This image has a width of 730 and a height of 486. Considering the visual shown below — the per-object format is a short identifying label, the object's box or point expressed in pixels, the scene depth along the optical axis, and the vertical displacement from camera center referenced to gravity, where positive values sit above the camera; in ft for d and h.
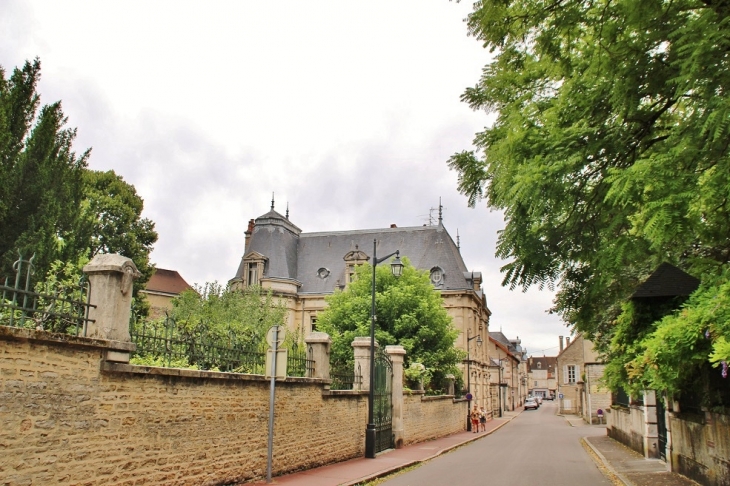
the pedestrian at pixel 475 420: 110.01 -8.89
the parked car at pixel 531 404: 259.60 -13.75
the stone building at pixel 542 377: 478.18 -3.32
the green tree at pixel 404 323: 100.94 +7.97
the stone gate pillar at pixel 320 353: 47.80 +1.17
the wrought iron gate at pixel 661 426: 49.63 -4.31
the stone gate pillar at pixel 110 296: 25.94 +2.94
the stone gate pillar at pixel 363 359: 58.18 +0.95
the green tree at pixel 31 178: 68.33 +22.61
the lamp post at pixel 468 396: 114.77 -4.72
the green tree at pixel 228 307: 97.45 +10.35
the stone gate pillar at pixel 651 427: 54.39 -4.70
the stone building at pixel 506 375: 202.18 -1.01
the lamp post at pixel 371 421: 55.21 -4.84
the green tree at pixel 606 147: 20.65 +9.70
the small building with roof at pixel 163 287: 173.36 +23.51
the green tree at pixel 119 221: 112.98 +28.31
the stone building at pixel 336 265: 154.20 +27.93
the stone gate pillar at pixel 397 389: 67.87 -2.18
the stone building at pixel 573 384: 155.34 -3.33
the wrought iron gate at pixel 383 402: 60.18 -3.47
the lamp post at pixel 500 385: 193.75 -4.41
